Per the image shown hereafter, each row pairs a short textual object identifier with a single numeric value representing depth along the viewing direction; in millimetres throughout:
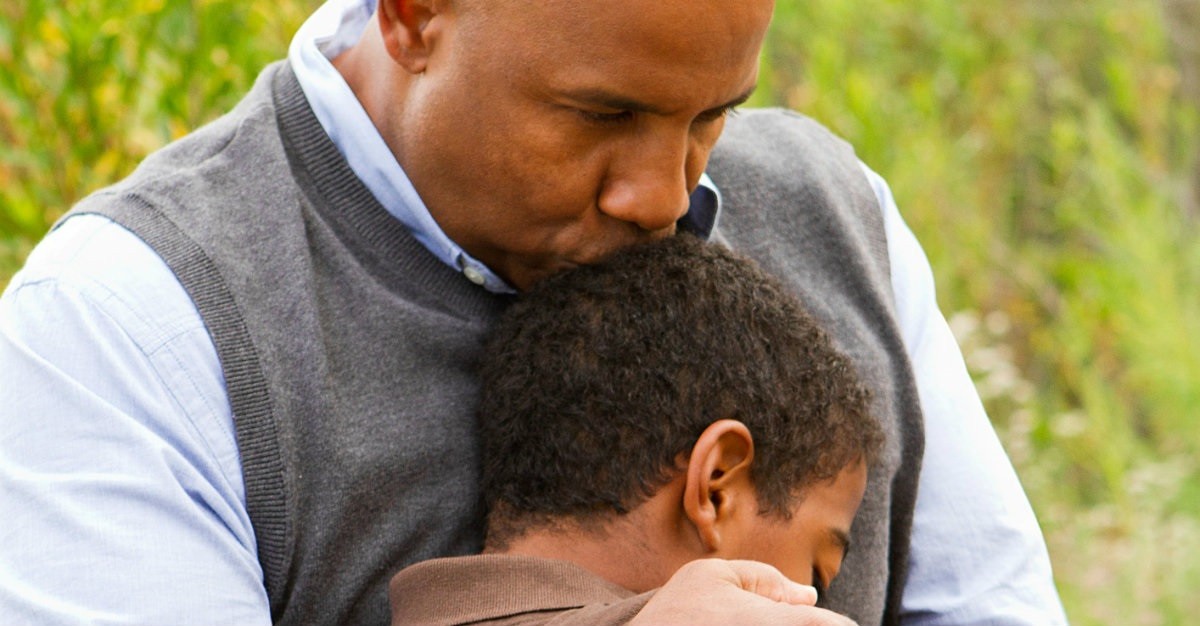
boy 1938
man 1866
